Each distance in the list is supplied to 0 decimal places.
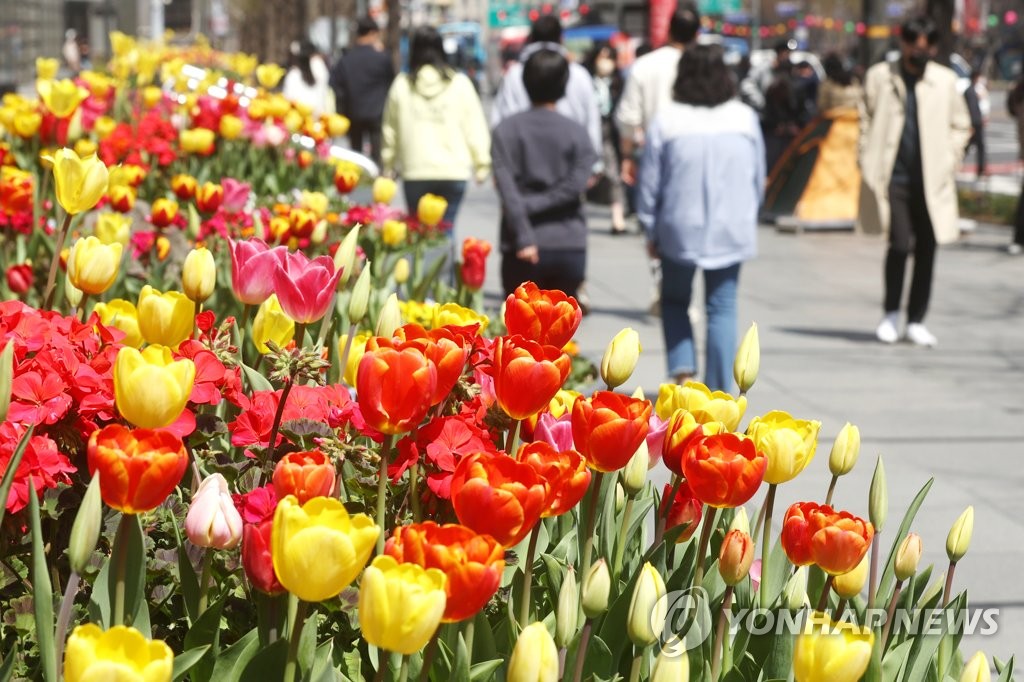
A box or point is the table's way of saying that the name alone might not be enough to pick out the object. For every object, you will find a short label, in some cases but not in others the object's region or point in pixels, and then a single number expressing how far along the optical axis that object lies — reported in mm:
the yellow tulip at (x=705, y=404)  4146
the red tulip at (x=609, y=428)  3543
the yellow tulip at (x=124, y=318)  4745
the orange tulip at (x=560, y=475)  3409
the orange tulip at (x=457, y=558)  2822
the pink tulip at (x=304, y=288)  4157
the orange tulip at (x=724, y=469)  3518
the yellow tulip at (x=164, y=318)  4232
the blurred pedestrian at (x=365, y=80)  26275
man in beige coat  16392
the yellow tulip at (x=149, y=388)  3214
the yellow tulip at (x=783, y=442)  3816
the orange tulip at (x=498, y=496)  3086
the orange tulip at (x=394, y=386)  3333
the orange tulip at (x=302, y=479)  3199
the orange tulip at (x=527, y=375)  3587
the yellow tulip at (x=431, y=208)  10180
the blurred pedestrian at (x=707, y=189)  12268
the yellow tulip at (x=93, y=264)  4797
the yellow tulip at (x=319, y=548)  2736
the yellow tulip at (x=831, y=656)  3052
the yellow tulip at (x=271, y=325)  4715
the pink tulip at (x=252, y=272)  4440
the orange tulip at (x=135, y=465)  3045
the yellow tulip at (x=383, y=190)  11035
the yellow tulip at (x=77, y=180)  4971
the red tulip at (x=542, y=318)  4079
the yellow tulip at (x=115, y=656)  2547
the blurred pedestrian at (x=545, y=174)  13167
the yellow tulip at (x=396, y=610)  2671
